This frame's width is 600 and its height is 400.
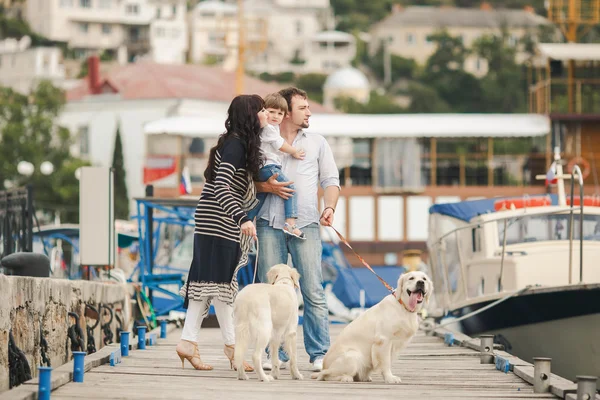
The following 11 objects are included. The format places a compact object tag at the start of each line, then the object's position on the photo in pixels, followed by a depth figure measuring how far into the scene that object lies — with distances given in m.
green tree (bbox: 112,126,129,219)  71.69
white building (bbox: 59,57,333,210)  78.94
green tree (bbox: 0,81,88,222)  70.38
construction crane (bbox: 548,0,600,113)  57.59
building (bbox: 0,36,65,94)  145.62
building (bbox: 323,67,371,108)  145.00
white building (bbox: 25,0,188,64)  166.88
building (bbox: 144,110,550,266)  54.72
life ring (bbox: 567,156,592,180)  49.71
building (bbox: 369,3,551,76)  176.62
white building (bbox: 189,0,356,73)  175.38
